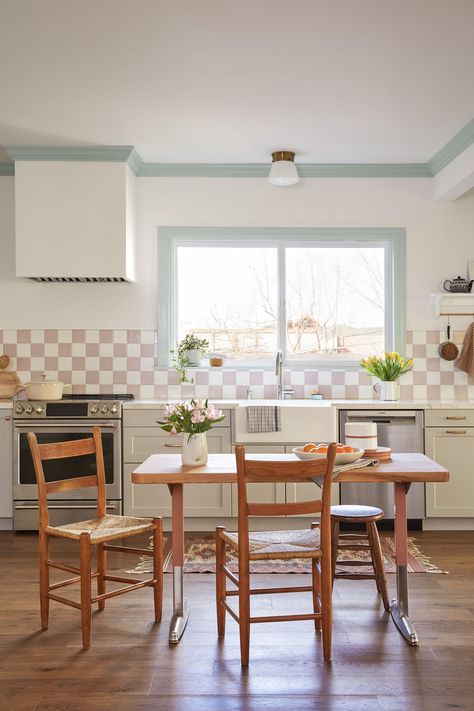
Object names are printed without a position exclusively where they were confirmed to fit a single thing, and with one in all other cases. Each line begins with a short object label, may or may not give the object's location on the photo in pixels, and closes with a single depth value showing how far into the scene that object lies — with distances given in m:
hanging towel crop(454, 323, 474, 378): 5.46
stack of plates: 3.25
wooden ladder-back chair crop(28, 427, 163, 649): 3.05
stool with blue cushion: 3.43
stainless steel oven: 4.93
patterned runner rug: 4.12
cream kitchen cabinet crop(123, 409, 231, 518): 4.96
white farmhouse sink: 4.86
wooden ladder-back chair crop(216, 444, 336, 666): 2.78
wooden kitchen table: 2.97
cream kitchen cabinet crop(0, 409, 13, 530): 5.05
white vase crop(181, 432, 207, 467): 3.19
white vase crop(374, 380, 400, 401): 5.27
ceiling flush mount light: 5.23
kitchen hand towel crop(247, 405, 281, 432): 4.86
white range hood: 5.09
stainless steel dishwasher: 4.95
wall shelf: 5.42
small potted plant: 5.45
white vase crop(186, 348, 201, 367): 5.46
